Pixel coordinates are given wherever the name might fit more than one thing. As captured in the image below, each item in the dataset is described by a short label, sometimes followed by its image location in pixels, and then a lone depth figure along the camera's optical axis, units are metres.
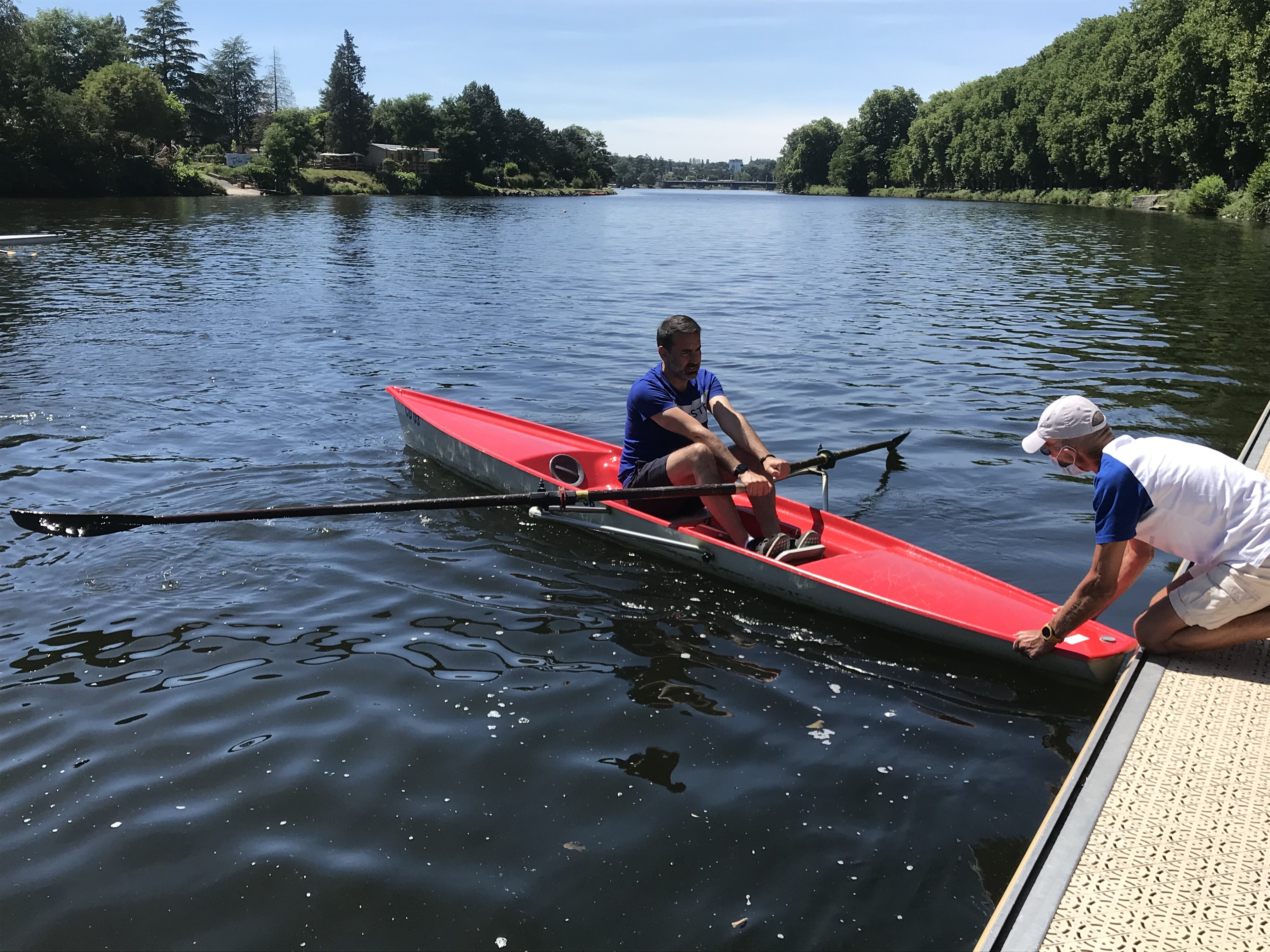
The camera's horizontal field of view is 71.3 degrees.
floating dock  3.12
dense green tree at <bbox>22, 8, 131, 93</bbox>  71.19
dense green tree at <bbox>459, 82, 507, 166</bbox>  128.12
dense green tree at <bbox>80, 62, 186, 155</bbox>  65.25
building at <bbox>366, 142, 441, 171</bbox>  113.75
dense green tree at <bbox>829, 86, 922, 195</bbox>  146.12
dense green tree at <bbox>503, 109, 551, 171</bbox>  137.38
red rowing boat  5.98
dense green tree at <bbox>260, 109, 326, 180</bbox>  83.06
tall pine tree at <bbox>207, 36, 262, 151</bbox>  125.75
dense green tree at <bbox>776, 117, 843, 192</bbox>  167.38
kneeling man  4.65
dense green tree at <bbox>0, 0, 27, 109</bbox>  60.97
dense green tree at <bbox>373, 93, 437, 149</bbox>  116.81
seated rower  7.16
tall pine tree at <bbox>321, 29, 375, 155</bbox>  116.00
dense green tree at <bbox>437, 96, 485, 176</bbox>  115.12
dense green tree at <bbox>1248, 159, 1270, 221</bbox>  46.81
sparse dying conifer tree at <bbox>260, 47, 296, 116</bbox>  137.88
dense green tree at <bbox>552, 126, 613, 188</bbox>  149.25
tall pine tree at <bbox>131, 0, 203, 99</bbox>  103.00
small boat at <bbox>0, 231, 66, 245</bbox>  29.33
